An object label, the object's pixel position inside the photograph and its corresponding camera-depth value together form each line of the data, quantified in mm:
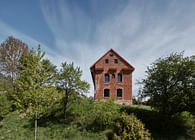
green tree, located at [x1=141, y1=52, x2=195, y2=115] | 11617
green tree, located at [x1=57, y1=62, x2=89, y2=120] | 14750
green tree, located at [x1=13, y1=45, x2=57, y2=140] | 7402
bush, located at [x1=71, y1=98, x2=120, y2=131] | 11289
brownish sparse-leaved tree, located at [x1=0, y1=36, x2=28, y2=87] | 22734
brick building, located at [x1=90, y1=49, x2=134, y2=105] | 21609
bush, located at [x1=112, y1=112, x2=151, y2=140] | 8281
